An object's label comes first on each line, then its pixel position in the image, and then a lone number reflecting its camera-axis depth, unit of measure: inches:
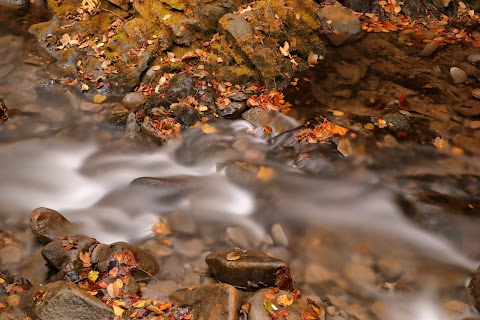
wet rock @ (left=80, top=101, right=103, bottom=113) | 297.3
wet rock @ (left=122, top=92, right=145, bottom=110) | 292.8
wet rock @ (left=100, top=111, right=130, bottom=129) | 279.1
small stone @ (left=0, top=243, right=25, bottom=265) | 192.5
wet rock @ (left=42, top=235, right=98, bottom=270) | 181.0
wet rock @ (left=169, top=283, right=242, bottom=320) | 153.5
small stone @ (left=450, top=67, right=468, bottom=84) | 317.3
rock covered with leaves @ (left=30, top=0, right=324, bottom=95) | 301.6
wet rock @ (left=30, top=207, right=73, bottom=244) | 197.6
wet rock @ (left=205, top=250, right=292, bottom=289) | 169.6
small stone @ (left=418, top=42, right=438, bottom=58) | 345.7
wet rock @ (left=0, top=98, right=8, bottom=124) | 279.9
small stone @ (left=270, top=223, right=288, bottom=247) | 207.3
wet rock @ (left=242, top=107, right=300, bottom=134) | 275.6
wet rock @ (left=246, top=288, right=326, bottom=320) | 151.6
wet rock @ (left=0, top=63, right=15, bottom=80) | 334.4
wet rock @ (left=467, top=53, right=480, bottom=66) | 337.1
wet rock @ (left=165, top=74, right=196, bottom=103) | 281.0
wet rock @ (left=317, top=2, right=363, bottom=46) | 360.8
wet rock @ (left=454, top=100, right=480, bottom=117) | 285.1
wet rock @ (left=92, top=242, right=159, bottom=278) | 179.2
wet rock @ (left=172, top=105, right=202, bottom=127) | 273.1
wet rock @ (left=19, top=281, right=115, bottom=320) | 151.6
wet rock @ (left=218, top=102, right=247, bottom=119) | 281.3
